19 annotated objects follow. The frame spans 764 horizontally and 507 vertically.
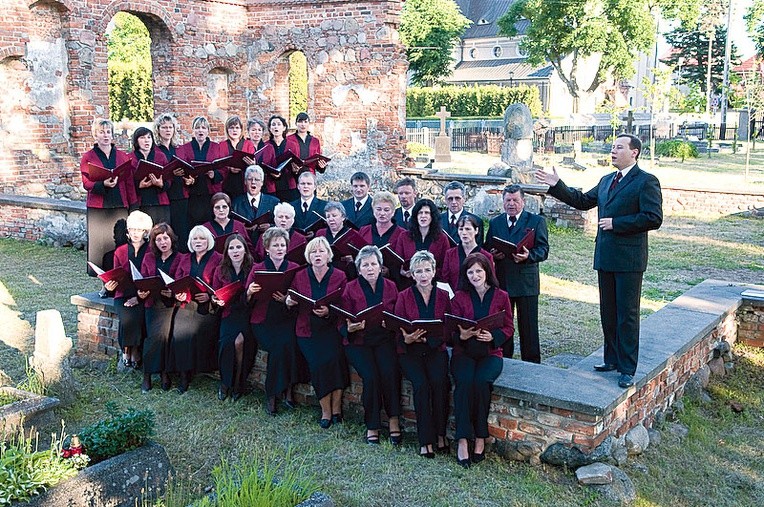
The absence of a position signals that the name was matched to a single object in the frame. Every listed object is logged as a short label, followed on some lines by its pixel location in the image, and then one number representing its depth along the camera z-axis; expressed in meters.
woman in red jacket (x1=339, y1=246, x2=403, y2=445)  5.90
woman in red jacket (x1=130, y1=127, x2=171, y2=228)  8.10
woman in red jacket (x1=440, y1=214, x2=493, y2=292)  6.68
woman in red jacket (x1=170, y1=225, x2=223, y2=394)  6.73
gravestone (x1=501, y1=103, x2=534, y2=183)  16.81
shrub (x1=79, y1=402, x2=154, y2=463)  4.73
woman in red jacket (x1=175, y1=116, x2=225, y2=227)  8.60
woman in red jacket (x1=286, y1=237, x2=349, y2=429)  6.19
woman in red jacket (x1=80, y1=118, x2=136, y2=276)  7.97
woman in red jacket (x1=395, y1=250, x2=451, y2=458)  5.66
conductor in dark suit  5.62
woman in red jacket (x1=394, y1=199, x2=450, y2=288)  6.92
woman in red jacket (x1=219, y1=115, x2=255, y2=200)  8.86
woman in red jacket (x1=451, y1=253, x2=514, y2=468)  5.53
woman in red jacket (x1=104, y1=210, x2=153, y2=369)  7.04
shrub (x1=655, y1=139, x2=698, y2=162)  29.45
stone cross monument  27.12
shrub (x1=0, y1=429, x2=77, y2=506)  4.18
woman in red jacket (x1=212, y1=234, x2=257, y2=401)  6.68
